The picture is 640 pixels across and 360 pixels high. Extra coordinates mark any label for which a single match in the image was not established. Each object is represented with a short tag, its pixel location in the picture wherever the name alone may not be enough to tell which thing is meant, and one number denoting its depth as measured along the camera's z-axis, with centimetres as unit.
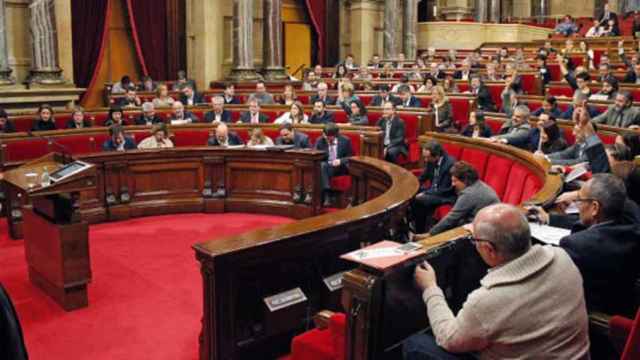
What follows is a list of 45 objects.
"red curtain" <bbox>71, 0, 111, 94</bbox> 1367
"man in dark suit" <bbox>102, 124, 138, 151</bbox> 787
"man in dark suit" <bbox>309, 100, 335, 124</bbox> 944
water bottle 478
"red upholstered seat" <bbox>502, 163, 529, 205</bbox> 573
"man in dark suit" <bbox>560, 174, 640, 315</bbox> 284
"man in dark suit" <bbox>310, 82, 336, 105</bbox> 1111
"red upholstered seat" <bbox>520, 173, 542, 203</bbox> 531
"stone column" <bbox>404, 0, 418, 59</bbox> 1947
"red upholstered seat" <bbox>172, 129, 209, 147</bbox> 870
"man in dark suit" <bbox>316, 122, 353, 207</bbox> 777
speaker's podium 478
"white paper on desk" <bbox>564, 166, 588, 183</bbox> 493
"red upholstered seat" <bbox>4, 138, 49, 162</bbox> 748
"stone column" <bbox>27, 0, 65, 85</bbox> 1119
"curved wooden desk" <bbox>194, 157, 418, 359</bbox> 341
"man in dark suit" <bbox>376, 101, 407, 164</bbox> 859
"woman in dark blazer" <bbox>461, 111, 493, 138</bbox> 812
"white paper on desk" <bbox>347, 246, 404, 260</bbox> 270
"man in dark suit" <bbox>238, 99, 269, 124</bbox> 966
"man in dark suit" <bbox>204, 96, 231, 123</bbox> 985
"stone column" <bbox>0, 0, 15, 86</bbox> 1080
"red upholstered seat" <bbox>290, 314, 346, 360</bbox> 297
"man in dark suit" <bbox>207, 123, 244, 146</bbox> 788
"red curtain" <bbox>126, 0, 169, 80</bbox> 1475
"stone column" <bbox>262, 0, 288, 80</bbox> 1470
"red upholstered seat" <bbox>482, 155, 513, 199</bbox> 622
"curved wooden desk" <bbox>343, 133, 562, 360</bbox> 263
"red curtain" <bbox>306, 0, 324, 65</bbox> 1808
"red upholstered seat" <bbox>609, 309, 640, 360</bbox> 209
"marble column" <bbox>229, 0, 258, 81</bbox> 1406
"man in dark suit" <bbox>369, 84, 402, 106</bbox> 1120
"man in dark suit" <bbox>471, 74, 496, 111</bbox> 1102
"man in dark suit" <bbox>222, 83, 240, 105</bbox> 1180
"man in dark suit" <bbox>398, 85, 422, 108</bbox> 1094
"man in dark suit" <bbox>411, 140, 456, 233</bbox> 623
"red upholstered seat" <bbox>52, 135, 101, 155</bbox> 802
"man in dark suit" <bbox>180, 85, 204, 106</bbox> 1162
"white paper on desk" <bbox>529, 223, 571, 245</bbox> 316
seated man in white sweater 220
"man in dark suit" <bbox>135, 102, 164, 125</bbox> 949
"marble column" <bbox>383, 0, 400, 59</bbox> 1867
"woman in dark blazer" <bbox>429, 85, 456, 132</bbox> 948
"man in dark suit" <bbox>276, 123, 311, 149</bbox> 789
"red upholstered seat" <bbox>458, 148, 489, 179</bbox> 668
